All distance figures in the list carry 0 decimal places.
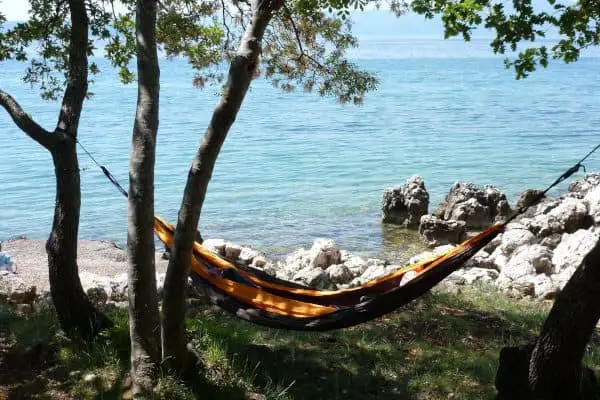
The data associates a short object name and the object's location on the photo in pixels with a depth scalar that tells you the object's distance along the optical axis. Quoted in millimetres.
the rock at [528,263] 6070
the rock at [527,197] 9926
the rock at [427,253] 7438
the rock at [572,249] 6281
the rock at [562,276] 5566
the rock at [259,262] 7251
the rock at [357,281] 5988
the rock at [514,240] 7409
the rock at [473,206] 9469
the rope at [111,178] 3755
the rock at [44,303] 4472
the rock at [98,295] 4914
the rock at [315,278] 5657
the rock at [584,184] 10285
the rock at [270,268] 6923
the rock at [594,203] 7896
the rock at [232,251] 7523
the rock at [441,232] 8672
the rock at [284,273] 6724
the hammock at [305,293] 3299
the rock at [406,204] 9633
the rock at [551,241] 7436
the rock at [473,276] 6074
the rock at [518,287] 5395
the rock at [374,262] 7023
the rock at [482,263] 6988
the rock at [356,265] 6805
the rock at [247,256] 7391
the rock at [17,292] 4844
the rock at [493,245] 7799
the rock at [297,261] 7230
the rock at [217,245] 7535
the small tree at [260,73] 2768
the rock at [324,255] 7080
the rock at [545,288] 5312
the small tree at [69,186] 3578
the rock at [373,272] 6426
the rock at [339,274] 6371
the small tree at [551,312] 2504
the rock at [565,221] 7879
